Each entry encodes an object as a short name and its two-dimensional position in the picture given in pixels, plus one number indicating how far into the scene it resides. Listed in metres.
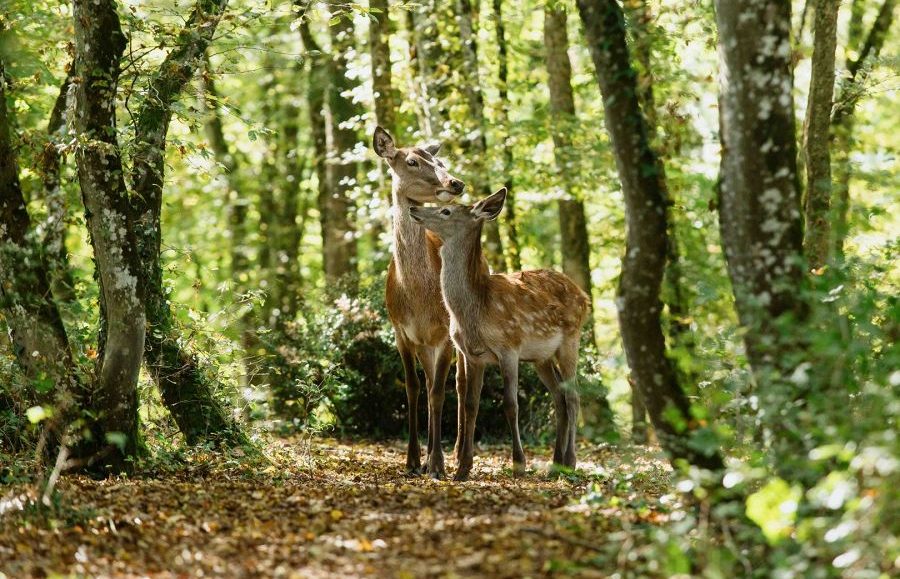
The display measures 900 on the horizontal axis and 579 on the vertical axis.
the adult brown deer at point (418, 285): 20.77
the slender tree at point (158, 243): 18.11
